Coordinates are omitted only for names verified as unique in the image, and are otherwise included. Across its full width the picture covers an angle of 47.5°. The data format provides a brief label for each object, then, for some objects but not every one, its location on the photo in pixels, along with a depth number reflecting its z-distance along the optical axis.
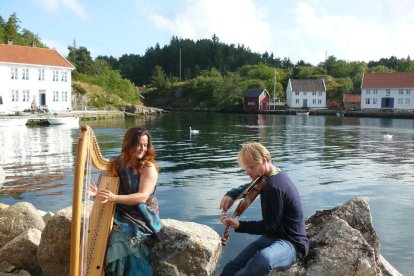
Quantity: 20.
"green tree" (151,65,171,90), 146.38
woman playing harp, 5.43
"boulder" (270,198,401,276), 5.41
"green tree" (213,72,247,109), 121.12
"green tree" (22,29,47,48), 110.21
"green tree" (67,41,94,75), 106.44
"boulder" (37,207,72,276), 6.32
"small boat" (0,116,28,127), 49.54
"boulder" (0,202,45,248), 8.09
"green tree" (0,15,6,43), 83.69
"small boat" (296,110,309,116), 101.25
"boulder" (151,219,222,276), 6.07
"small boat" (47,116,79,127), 54.22
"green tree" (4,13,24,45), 87.88
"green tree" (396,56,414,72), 134.75
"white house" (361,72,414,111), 105.12
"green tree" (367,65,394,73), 144.15
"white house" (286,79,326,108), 118.62
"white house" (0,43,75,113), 64.00
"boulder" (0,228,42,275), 7.06
